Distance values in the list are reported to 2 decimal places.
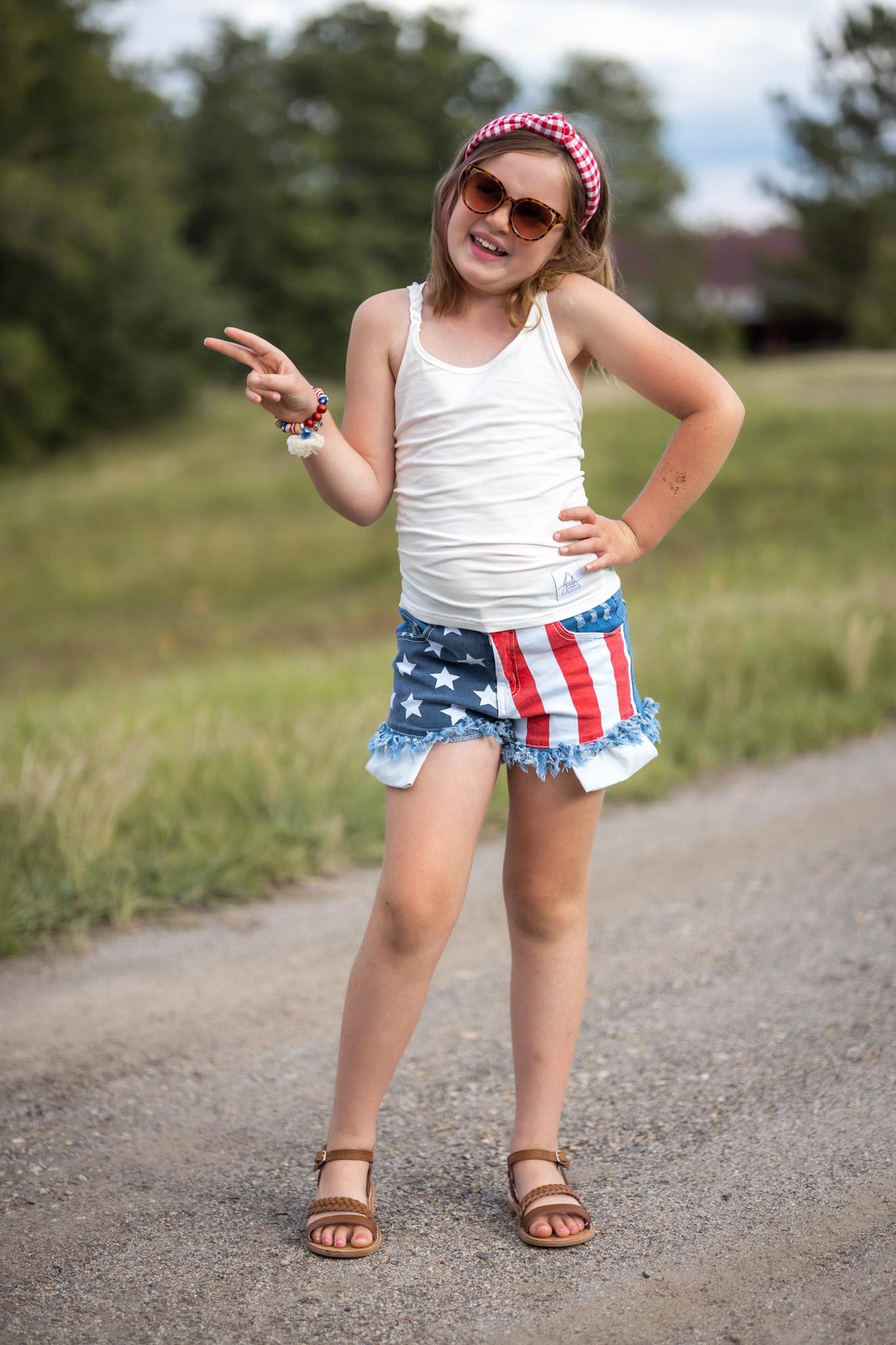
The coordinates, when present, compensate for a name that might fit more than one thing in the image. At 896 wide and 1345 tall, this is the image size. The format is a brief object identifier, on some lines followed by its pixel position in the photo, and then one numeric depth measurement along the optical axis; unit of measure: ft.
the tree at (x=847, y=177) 122.83
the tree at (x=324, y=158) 135.33
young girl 7.06
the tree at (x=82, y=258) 87.25
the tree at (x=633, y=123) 162.91
